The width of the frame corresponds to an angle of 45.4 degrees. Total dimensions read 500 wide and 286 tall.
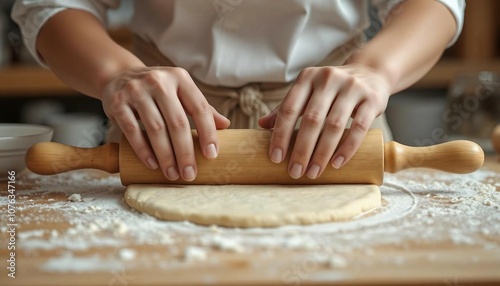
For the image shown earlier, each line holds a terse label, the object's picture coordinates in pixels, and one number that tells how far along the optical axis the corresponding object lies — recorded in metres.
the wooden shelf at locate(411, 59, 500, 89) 2.32
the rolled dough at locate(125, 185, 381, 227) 0.76
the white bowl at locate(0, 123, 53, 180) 1.06
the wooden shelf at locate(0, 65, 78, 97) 2.25
